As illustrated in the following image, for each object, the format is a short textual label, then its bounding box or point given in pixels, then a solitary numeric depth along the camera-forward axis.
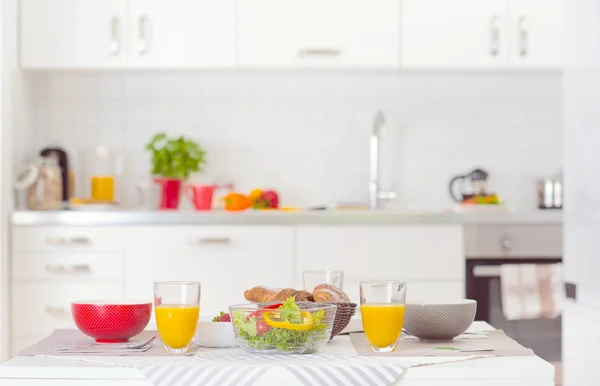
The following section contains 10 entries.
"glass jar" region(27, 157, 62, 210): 3.64
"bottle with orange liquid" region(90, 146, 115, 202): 3.88
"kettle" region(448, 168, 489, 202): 3.80
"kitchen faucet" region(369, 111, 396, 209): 3.89
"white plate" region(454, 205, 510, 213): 3.44
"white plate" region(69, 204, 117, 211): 3.63
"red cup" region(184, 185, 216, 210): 3.71
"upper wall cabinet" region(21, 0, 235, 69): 3.69
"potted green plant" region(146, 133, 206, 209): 3.82
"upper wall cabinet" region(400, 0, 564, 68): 3.69
